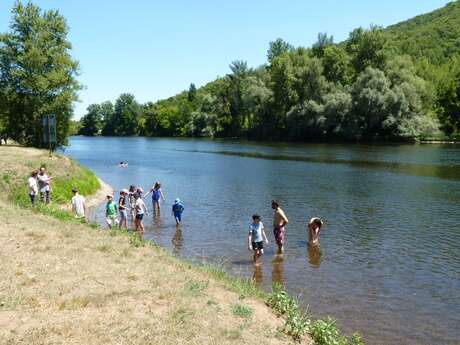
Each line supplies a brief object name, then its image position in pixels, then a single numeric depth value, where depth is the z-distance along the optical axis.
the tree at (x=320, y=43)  108.38
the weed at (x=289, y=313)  9.61
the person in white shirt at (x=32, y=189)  21.48
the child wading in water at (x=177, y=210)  22.44
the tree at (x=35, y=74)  42.16
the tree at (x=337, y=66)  97.28
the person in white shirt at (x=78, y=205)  20.03
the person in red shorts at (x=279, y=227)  17.78
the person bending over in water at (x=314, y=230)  19.44
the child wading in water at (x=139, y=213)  20.59
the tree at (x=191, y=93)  189.00
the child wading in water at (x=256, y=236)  16.44
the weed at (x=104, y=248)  13.66
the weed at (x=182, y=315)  9.28
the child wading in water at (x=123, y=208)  20.56
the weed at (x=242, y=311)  9.93
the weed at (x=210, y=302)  10.23
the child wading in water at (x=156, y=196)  25.73
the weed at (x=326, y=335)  9.45
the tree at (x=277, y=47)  144.62
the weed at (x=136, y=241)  14.78
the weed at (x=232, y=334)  8.87
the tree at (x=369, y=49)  91.00
